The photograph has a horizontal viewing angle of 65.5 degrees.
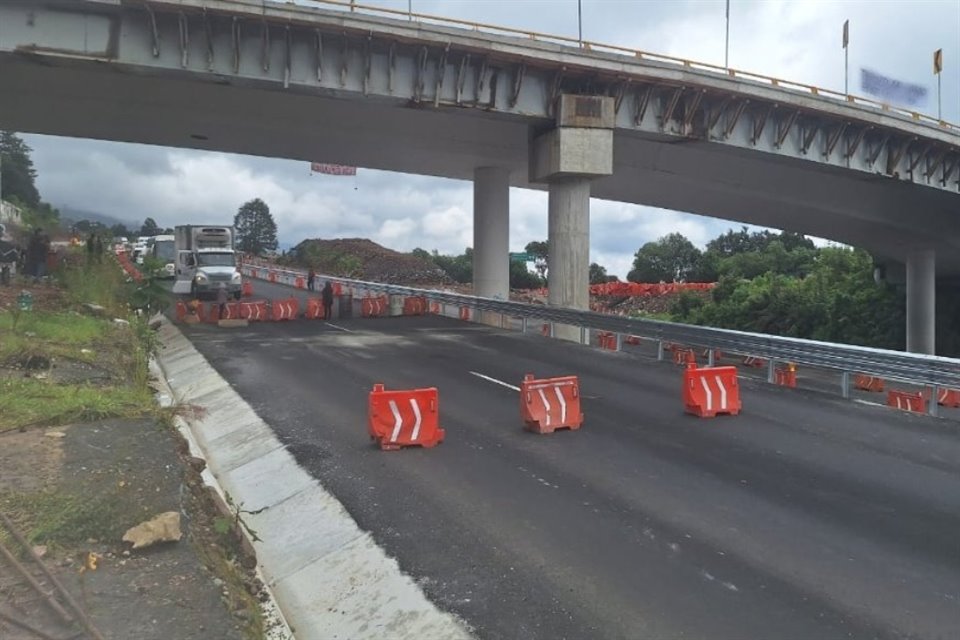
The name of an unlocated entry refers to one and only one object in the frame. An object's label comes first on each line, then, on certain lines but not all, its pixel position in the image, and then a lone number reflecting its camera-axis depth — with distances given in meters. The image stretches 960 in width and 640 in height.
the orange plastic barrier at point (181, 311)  26.53
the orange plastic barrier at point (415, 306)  32.72
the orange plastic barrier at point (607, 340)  25.55
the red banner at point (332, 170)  39.27
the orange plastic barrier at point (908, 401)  15.38
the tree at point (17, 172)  93.81
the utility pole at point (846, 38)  33.19
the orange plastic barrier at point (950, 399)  17.31
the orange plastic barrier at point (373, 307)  31.72
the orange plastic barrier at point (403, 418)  9.66
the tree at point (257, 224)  148.48
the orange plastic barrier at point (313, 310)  30.66
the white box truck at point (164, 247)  47.84
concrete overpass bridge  20.55
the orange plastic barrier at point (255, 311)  28.40
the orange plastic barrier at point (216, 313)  26.72
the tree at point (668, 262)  107.12
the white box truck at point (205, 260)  34.47
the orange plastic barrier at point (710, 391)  11.59
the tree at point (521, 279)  81.78
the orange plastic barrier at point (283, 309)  29.01
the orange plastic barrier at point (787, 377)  16.34
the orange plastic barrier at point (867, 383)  19.62
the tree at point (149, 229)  141.43
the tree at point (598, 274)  101.03
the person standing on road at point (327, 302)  30.11
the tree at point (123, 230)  130.88
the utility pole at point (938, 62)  34.55
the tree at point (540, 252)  83.57
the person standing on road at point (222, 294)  32.47
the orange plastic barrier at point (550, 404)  10.47
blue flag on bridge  32.78
